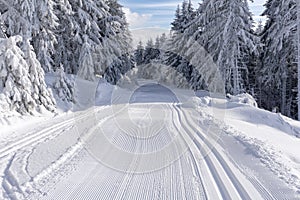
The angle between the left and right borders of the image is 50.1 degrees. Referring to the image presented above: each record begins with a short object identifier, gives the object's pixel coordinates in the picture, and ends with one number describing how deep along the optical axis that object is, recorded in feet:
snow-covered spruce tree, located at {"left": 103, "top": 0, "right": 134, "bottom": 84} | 87.76
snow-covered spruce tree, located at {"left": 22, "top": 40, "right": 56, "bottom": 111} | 38.75
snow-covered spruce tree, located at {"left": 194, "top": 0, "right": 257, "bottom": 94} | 67.41
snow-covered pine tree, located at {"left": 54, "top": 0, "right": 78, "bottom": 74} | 69.36
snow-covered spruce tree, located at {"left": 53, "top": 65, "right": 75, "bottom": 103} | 47.55
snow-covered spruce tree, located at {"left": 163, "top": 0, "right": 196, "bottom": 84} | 92.27
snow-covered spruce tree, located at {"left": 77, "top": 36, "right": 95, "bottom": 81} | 73.61
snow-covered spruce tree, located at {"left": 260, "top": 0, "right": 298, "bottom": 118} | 63.67
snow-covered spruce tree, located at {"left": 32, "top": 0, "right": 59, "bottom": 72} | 55.93
